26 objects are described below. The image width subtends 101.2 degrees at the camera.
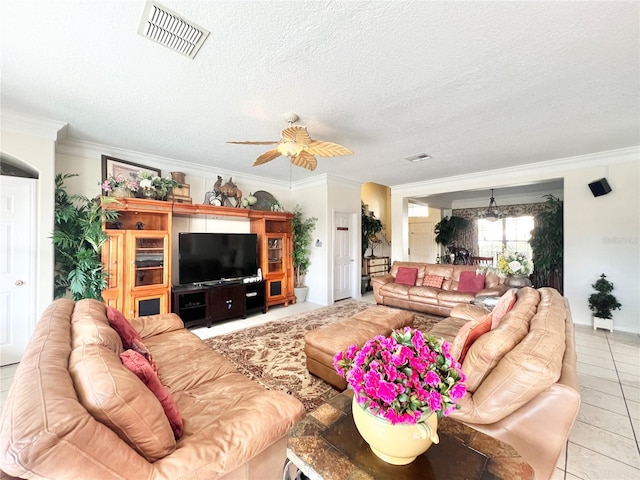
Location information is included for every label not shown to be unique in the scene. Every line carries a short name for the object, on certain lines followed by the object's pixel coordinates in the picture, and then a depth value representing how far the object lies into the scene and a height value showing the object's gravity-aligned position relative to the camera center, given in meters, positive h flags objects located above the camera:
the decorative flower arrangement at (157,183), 3.69 +0.84
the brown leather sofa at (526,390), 1.12 -0.68
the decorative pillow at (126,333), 1.62 -0.61
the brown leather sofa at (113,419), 0.71 -0.60
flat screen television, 4.04 -0.26
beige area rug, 2.33 -1.29
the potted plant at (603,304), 3.74 -0.93
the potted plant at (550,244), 5.14 -0.10
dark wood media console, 3.85 -0.95
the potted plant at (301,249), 5.45 -0.18
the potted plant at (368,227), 6.78 +0.34
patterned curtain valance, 7.39 +0.67
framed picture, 3.68 +1.08
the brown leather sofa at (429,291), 4.29 -0.90
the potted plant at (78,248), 3.12 -0.09
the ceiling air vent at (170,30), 1.52 +1.32
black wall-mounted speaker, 3.84 +0.76
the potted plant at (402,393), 0.81 -0.48
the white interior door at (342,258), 5.66 -0.41
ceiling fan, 2.43 +0.94
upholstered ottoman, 2.30 -0.90
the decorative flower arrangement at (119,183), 3.39 +0.78
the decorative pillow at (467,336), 1.56 -0.60
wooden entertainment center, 3.44 -0.42
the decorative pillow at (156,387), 1.16 -0.66
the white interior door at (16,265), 2.72 -0.24
